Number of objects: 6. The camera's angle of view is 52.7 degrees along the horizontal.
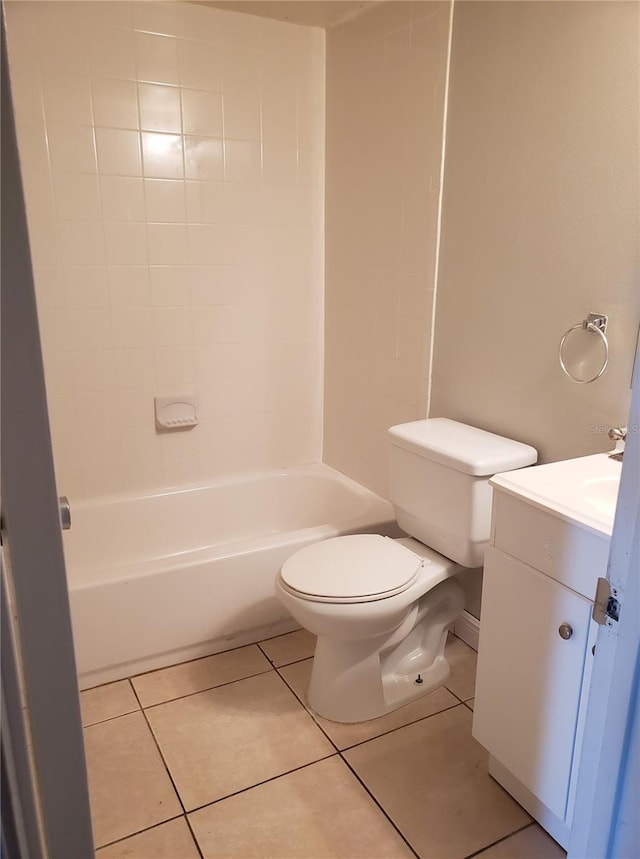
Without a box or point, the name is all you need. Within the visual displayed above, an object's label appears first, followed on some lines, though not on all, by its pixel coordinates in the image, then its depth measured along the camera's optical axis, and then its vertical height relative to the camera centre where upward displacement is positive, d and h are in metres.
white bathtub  1.97 -1.02
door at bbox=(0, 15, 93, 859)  0.67 -0.39
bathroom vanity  1.27 -0.73
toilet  1.73 -0.85
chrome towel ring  1.58 -0.15
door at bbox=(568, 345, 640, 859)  0.79 -0.58
